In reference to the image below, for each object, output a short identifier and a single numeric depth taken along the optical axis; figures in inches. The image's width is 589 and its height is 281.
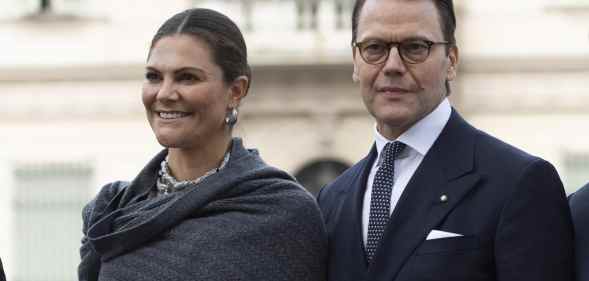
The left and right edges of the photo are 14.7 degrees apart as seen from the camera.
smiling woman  279.6
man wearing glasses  255.0
